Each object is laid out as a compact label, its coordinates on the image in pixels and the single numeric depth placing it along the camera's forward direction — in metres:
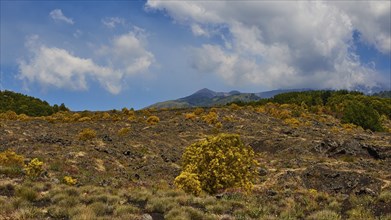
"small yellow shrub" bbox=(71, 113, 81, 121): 73.07
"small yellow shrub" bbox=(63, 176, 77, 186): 24.05
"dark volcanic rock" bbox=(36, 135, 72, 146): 42.06
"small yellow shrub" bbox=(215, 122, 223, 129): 63.19
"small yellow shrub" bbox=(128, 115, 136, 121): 73.24
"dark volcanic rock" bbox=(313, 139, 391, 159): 45.75
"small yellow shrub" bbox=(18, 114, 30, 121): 71.33
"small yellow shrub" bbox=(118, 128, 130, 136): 53.84
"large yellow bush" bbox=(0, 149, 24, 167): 28.03
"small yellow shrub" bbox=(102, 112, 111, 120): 76.63
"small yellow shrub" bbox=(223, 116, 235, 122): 71.55
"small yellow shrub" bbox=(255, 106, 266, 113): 87.68
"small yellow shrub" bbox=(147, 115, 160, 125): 67.99
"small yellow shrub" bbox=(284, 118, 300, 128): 70.58
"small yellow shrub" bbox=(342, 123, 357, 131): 71.66
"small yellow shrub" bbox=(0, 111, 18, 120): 74.38
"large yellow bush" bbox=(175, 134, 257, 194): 24.61
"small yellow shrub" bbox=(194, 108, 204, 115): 80.94
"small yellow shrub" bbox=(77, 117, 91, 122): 70.40
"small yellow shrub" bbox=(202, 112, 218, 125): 68.38
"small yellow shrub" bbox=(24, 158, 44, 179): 24.20
